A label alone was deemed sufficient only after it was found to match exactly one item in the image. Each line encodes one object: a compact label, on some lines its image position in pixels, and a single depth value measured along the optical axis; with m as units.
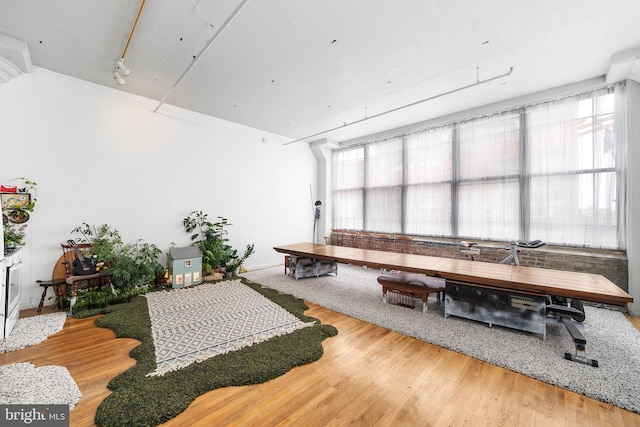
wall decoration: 3.36
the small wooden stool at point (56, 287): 3.60
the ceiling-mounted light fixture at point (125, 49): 2.58
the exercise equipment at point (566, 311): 2.40
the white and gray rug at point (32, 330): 2.64
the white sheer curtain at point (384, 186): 6.67
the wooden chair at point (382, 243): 6.06
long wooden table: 2.43
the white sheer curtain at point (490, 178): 4.87
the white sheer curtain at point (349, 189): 7.59
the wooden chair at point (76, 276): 3.59
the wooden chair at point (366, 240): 6.40
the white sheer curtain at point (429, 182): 5.76
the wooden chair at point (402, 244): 5.74
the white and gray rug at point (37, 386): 1.85
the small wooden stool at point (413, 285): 3.57
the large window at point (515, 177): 4.02
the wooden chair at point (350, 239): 6.85
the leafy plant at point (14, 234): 3.20
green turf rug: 1.75
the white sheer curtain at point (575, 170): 3.97
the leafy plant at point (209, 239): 5.27
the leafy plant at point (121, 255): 4.02
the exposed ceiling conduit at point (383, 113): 3.75
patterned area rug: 2.55
